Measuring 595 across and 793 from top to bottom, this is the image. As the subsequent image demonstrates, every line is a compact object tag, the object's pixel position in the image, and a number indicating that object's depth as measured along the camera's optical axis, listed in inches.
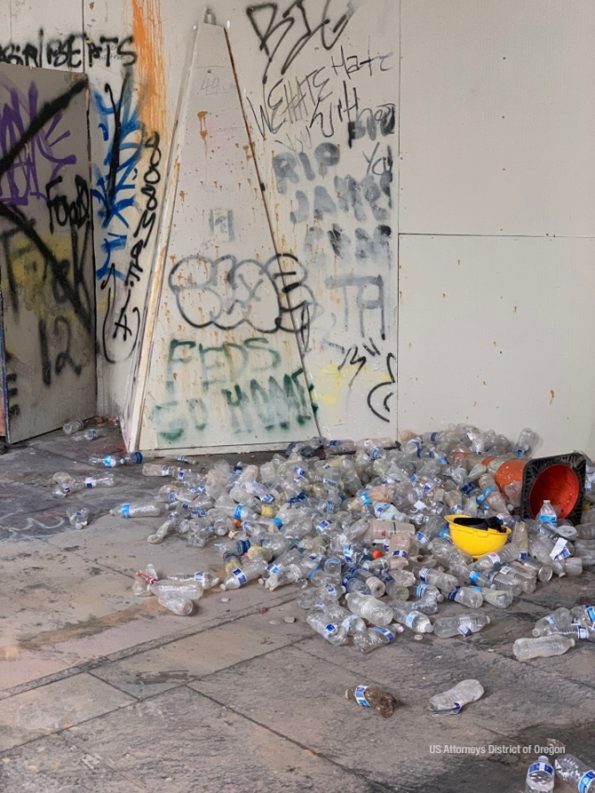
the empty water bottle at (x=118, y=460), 262.1
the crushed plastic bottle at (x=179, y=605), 169.8
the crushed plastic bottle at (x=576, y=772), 114.9
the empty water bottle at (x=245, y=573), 182.7
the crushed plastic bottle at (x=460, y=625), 161.3
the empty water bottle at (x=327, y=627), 157.9
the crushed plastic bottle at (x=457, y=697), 135.6
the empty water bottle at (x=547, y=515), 205.3
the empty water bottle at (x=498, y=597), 172.9
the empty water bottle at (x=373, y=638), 155.5
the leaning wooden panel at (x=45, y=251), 281.9
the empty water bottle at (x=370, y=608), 164.2
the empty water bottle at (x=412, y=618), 162.4
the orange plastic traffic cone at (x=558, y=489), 212.4
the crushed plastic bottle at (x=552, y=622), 160.6
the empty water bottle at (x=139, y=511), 222.1
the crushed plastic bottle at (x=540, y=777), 115.8
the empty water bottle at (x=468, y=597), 172.9
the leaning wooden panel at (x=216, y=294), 268.4
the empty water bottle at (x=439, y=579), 177.0
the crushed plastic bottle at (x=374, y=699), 135.3
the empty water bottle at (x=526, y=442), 259.0
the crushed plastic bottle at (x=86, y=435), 291.7
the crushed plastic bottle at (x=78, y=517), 215.5
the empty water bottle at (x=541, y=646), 152.9
